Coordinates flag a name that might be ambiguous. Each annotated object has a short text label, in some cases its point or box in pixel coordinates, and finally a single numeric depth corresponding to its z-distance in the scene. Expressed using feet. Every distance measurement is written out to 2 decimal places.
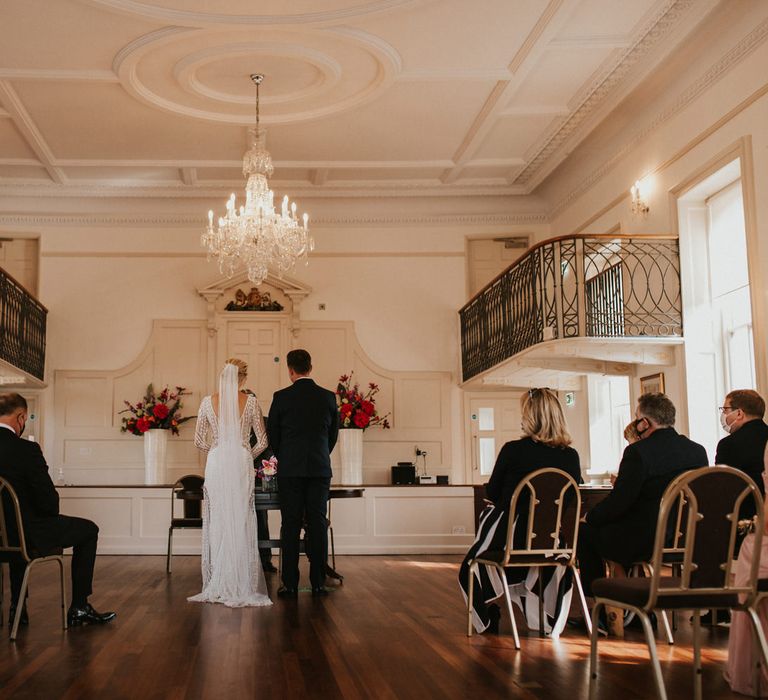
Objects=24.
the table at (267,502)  22.41
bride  20.93
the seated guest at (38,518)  16.90
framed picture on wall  29.86
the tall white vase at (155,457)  38.65
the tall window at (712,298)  27.09
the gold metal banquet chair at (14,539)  16.38
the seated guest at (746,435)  17.21
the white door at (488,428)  41.27
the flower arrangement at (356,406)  39.11
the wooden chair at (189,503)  28.30
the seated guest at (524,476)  16.49
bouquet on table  23.06
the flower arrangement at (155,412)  38.96
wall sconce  31.32
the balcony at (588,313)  28.91
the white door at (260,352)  40.91
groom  21.67
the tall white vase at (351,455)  38.81
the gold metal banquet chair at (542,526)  15.70
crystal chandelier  29.40
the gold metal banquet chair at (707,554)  10.73
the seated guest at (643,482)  15.31
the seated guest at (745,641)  11.82
